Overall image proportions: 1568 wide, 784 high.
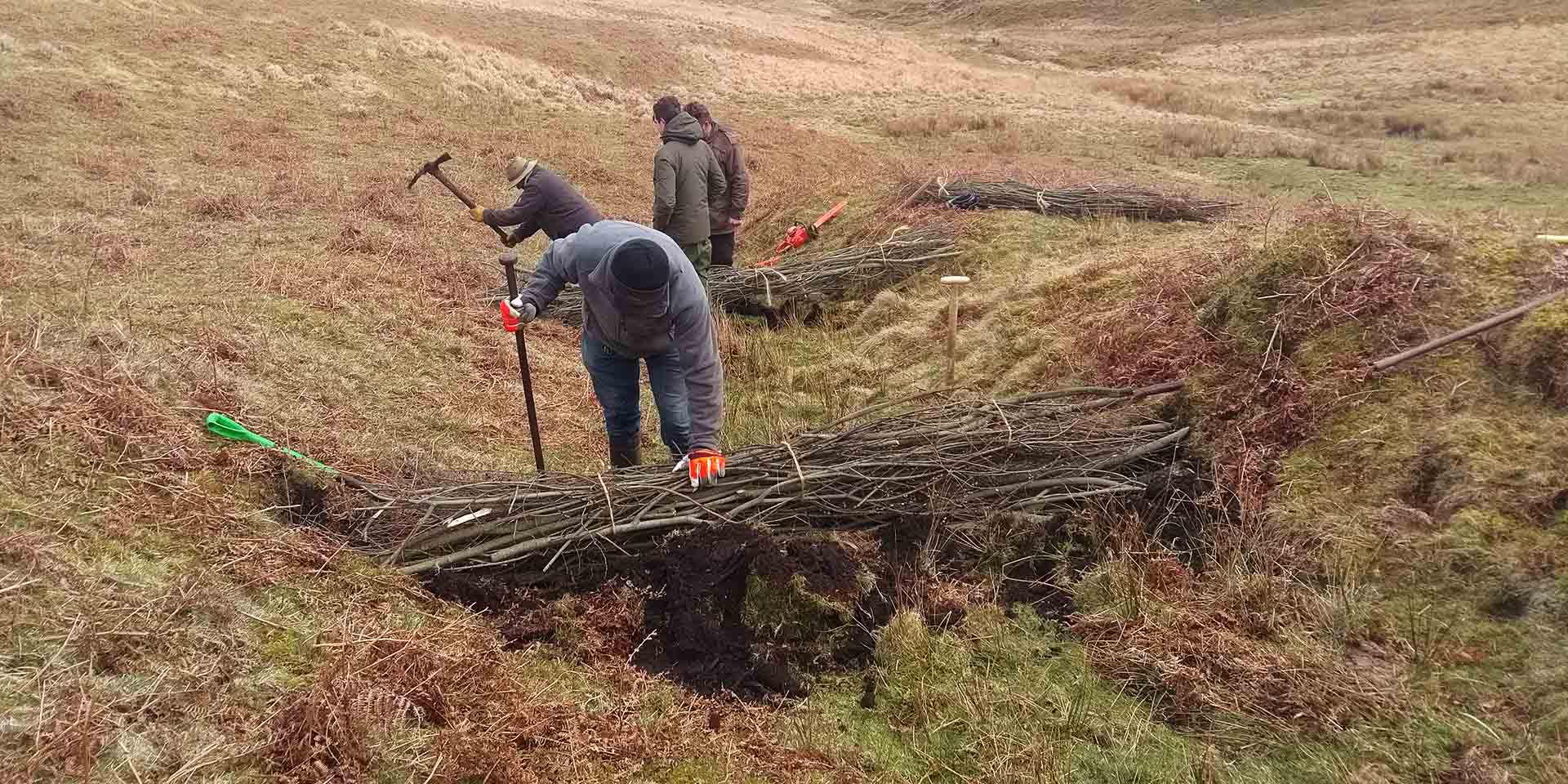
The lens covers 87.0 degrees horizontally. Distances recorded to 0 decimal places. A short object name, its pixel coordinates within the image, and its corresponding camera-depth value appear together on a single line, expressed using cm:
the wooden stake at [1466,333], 344
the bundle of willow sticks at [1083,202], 784
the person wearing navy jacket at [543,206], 565
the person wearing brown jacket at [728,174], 654
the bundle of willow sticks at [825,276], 666
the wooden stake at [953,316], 448
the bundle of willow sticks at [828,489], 317
